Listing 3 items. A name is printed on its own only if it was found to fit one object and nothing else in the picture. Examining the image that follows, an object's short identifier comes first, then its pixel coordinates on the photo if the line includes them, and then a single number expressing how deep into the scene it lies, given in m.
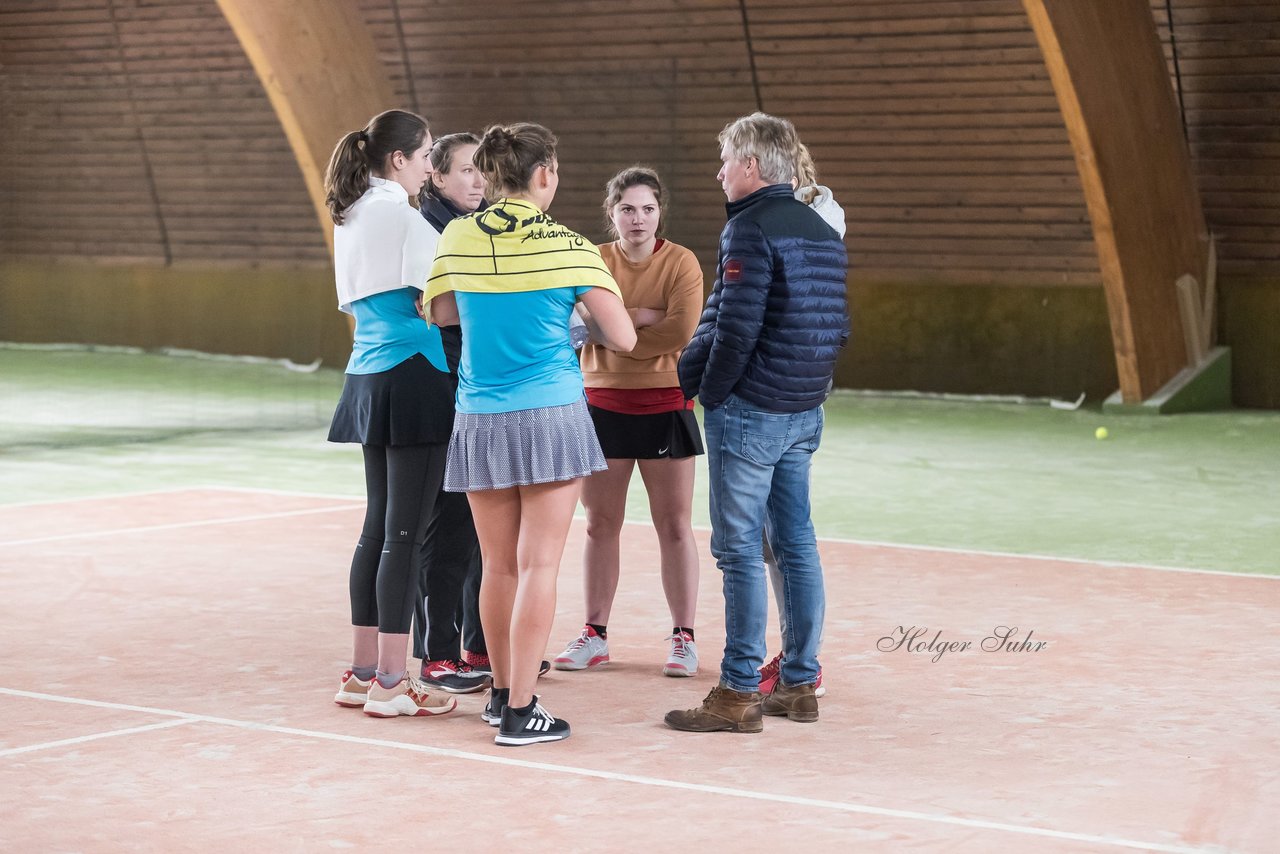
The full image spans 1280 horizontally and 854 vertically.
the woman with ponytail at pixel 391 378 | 9.25
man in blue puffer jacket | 8.94
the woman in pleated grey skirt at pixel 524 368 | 8.57
